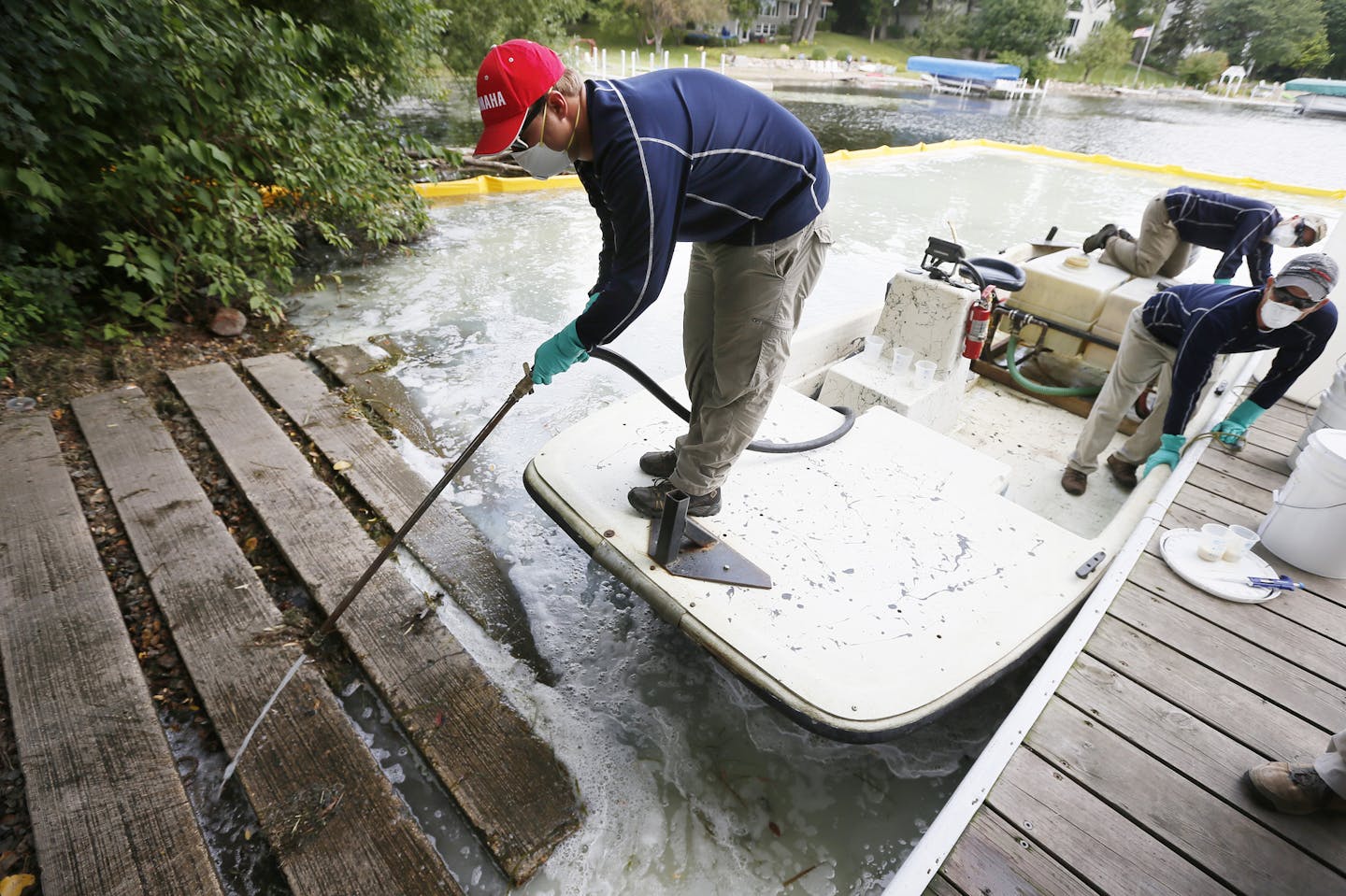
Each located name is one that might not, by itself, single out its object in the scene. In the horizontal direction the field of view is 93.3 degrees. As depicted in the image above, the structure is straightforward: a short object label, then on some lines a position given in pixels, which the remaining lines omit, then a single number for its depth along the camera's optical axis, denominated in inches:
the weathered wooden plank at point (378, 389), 127.0
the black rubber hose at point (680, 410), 78.9
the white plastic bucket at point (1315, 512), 74.0
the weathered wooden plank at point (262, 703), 59.2
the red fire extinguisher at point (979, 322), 111.3
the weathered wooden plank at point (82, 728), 56.7
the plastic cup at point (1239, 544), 80.1
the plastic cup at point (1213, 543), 80.3
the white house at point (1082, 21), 1752.0
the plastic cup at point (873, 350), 122.6
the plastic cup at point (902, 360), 118.9
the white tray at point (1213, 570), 75.9
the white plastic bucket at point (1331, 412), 93.3
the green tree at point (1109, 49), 1467.8
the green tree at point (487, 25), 322.0
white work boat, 63.8
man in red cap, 54.0
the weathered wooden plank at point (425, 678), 64.7
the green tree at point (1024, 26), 1467.8
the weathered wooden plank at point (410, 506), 90.0
